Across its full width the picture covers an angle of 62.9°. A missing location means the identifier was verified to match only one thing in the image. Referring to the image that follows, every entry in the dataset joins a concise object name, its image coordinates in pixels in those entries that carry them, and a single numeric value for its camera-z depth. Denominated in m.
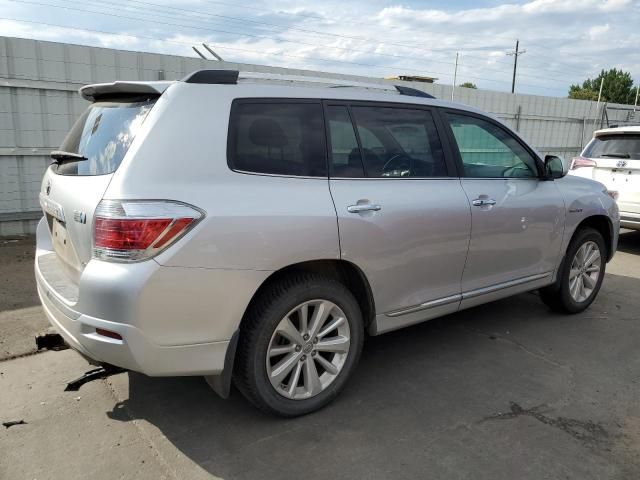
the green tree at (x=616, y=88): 67.38
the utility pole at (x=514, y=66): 47.16
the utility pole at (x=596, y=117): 16.02
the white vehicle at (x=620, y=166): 7.12
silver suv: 2.44
